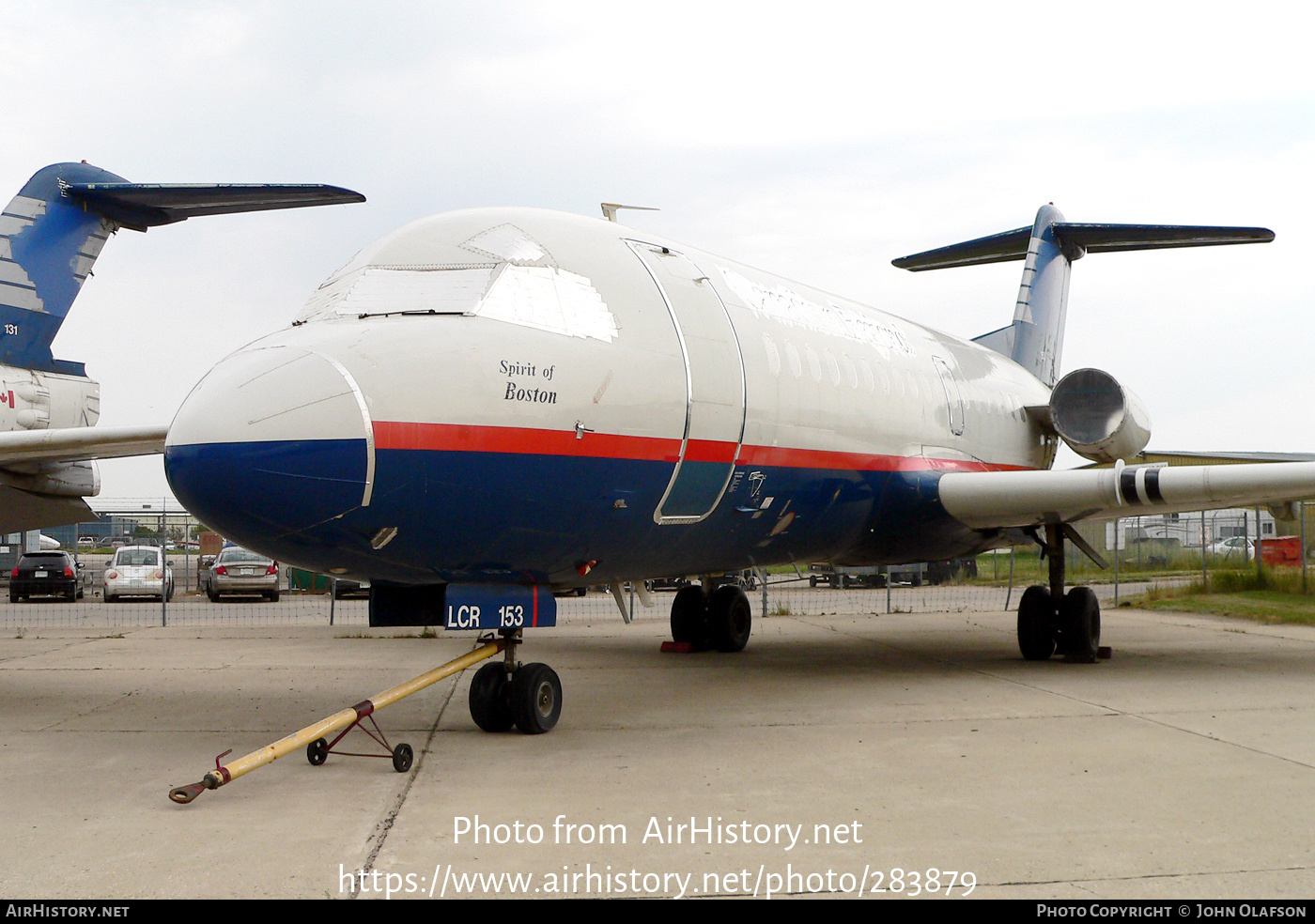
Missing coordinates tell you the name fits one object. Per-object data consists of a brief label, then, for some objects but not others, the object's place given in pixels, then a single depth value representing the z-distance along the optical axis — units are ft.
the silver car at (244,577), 79.10
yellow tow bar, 17.56
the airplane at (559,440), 18.94
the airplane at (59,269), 33.01
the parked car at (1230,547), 105.50
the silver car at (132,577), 79.46
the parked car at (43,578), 83.25
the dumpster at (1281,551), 90.84
